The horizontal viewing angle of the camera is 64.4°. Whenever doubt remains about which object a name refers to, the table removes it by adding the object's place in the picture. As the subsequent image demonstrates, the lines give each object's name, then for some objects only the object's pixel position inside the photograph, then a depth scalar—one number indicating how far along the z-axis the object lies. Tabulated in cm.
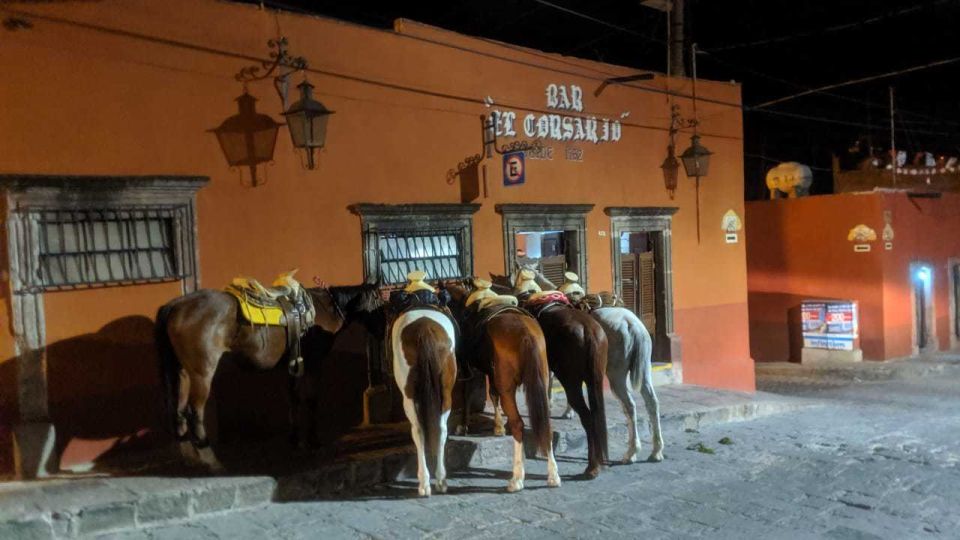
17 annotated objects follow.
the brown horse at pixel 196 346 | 673
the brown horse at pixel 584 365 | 752
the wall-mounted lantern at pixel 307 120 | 816
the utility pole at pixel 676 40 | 1512
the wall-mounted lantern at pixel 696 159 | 1291
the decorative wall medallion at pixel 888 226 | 1767
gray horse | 838
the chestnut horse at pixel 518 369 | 698
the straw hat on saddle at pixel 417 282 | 759
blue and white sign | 1061
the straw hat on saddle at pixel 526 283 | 887
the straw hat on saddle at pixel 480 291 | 805
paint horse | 678
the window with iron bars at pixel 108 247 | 711
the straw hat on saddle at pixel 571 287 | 892
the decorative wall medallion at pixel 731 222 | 1443
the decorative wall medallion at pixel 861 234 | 1769
